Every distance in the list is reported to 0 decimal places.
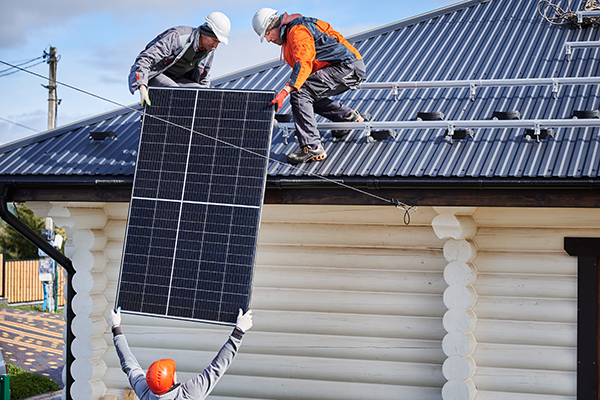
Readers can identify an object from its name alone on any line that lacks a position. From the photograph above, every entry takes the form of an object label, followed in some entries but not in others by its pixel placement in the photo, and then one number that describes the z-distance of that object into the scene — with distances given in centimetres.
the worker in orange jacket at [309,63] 645
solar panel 545
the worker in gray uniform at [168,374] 427
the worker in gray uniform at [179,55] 686
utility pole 2748
